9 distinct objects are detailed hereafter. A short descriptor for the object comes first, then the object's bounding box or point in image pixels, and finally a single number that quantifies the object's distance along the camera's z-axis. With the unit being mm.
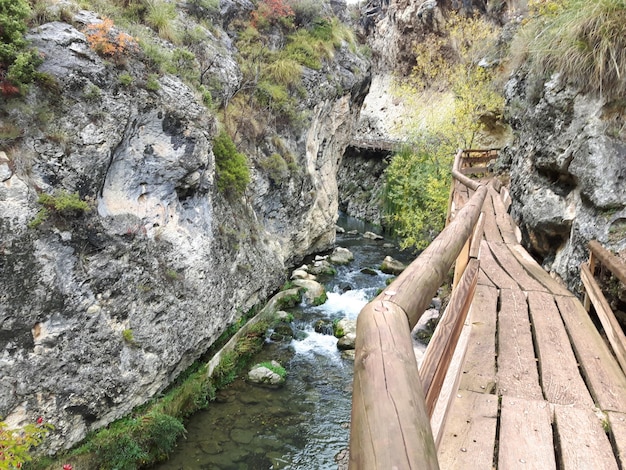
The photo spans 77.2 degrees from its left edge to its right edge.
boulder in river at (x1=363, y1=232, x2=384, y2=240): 23250
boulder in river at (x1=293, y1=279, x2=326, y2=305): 13102
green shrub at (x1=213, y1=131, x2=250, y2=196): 10555
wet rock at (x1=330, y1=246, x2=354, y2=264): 17312
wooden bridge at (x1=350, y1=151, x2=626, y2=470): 964
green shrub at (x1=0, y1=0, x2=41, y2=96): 6020
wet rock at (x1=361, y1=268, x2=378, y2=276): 15998
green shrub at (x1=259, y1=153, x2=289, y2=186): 13391
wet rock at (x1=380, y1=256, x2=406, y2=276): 16219
